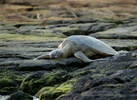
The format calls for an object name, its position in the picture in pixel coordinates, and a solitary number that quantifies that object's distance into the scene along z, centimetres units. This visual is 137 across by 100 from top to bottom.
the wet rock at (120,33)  2252
